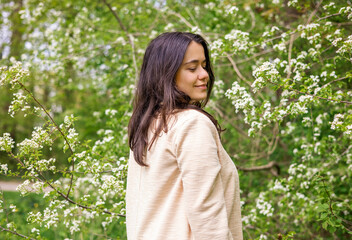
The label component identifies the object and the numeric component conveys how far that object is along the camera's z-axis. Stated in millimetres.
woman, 1529
